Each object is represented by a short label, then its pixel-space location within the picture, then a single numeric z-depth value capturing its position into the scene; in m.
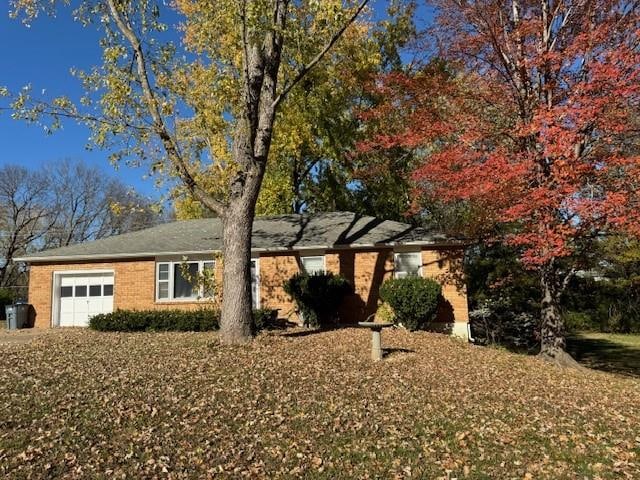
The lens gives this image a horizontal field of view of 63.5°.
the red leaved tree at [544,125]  11.33
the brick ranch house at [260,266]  17.41
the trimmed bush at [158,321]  15.55
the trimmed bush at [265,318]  15.38
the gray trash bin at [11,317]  18.64
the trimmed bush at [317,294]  16.52
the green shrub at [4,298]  25.50
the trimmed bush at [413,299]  15.43
